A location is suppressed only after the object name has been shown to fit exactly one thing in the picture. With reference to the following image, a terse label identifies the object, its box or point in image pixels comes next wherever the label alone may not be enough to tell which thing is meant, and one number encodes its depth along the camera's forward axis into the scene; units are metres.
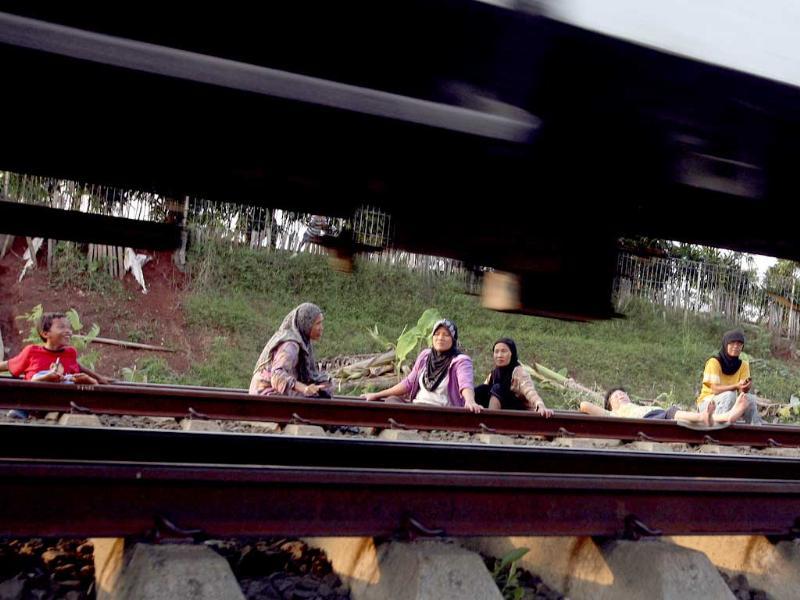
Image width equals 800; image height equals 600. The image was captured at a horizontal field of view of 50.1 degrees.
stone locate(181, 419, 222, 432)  5.33
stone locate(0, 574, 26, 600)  2.21
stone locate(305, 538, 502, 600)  2.38
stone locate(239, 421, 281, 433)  5.76
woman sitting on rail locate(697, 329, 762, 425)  7.52
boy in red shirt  6.04
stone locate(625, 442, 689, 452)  6.68
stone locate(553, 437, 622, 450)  6.61
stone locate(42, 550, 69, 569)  2.51
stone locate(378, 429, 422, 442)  5.73
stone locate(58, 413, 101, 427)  4.89
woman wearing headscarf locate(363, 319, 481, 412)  6.85
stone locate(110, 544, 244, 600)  2.13
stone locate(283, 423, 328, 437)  5.58
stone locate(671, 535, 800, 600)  2.97
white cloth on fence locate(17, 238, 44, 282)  13.40
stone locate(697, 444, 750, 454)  6.82
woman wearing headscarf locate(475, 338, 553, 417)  7.15
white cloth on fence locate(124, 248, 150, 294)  13.86
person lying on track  7.14
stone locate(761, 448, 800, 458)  7.15
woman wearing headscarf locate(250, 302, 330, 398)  6.43
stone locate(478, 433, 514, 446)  6.08
